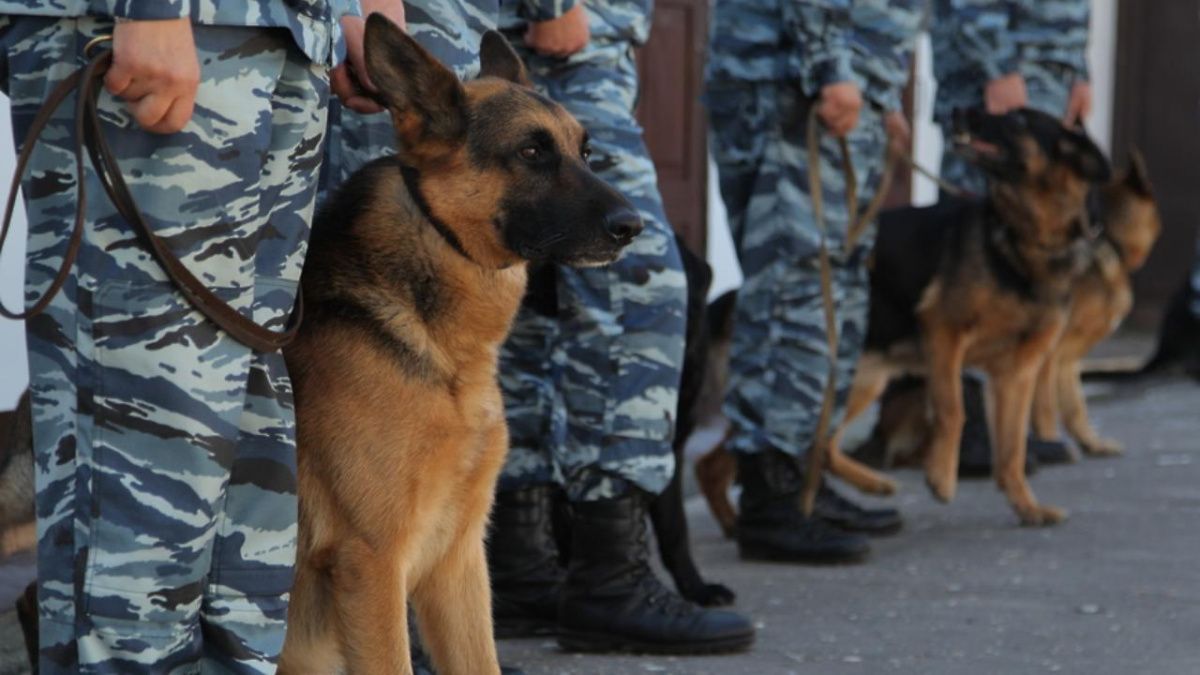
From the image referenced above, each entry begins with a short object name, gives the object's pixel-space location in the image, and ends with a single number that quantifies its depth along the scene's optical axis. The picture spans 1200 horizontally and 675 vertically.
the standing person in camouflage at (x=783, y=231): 9.74
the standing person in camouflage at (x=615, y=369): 7.27
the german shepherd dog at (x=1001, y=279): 12.04
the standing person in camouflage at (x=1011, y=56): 12.61
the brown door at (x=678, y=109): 14.57
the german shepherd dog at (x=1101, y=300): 14.65
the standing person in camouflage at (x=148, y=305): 4.46
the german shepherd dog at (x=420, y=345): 5.44
